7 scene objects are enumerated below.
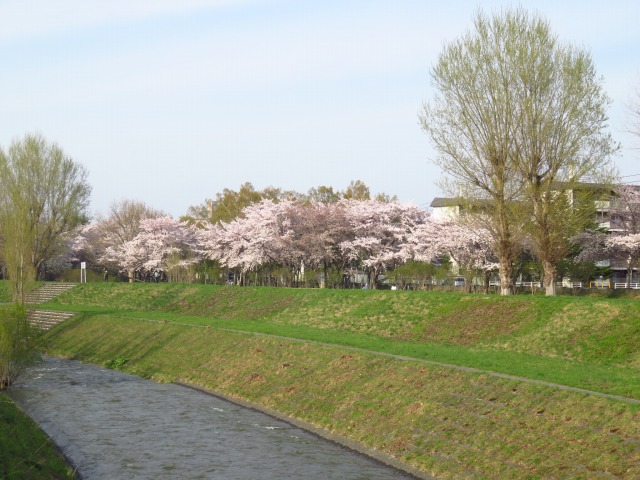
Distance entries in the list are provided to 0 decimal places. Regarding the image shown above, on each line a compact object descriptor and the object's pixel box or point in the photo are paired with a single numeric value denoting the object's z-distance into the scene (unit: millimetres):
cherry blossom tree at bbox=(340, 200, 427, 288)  76562
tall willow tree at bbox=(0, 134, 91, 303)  80000
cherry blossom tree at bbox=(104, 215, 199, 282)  99938
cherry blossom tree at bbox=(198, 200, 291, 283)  81125
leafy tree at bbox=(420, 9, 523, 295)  44219
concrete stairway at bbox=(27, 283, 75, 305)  78875
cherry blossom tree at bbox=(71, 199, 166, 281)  114812
